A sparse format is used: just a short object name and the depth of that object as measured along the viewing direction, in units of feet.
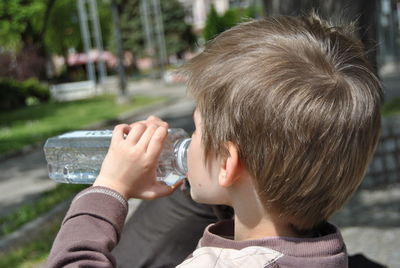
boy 4.04
